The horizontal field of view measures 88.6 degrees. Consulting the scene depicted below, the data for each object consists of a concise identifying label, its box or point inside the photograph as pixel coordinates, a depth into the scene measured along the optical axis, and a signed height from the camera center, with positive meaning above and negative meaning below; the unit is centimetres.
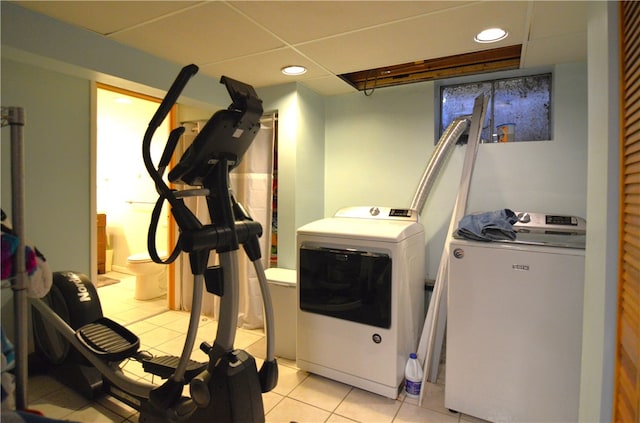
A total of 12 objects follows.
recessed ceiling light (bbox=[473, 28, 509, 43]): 180 +95
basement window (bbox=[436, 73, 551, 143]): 242 +75
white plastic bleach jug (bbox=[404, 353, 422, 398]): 200 -106
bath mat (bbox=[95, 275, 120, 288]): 430 -106
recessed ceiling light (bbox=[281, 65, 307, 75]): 236 +98
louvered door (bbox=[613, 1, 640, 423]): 101 -9
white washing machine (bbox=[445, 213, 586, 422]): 161 -65
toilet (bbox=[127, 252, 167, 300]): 366 -86
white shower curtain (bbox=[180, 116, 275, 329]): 292 +5
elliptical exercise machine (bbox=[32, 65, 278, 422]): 139 -25
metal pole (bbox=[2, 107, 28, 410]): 89 -15
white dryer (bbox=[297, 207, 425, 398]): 196 -61
